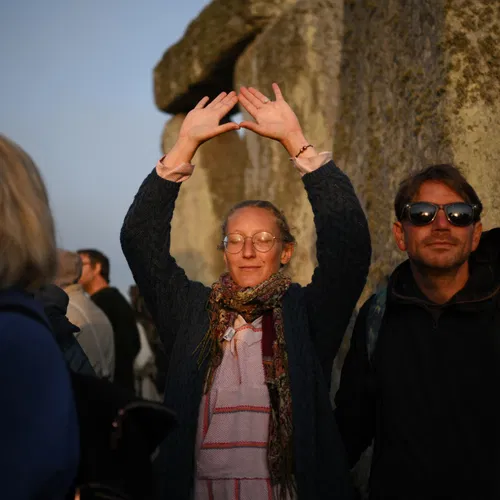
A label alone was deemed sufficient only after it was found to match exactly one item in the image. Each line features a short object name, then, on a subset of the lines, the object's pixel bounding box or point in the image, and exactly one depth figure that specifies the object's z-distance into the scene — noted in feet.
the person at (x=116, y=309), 17.66
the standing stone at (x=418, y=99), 9.81
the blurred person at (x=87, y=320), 13.04
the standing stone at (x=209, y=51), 18.22
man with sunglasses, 6.75
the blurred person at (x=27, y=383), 3.89
